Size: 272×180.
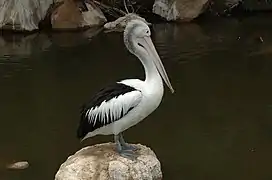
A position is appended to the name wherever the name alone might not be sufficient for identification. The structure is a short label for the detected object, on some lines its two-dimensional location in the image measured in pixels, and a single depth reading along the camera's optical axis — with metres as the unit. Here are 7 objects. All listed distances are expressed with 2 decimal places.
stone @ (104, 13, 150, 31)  14.53
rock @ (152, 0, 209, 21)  15.38
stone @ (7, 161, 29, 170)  6.72
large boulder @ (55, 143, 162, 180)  5.39
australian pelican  5.38
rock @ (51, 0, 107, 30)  15.16
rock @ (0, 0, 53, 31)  14.84
